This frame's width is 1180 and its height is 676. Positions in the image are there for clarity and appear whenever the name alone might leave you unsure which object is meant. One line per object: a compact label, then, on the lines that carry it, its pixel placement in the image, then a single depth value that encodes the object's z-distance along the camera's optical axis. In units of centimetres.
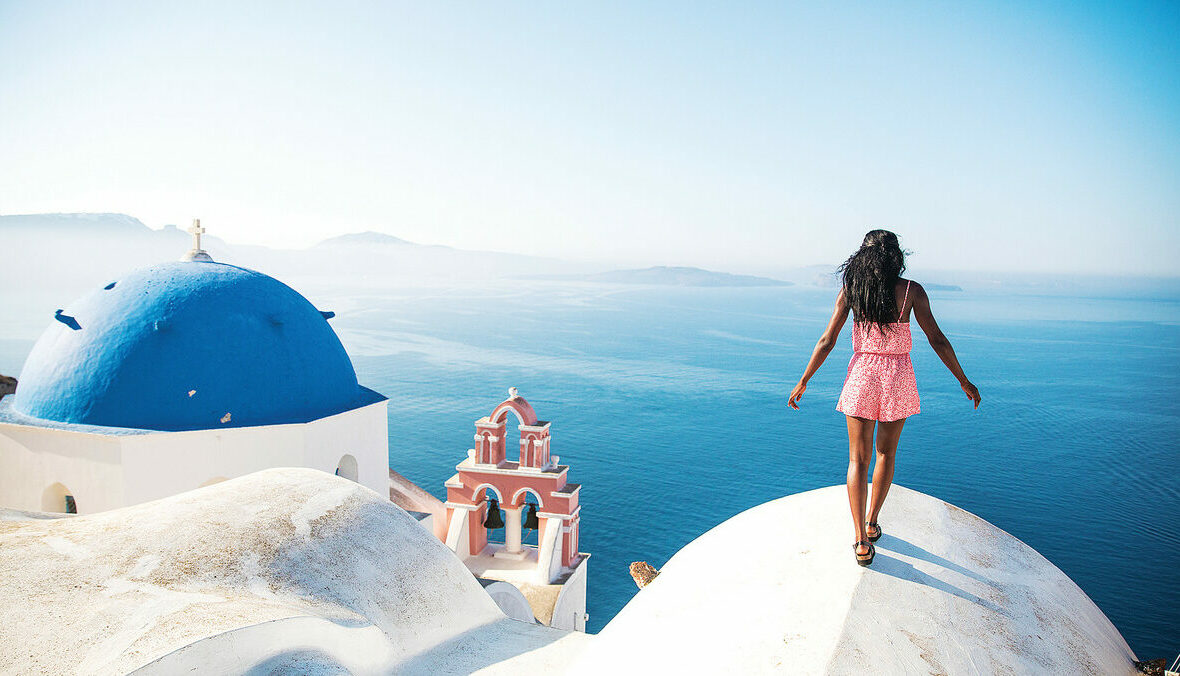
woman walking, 368
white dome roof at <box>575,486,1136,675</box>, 338
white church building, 859
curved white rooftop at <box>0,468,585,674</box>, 349
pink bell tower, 1218
